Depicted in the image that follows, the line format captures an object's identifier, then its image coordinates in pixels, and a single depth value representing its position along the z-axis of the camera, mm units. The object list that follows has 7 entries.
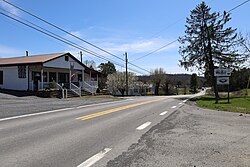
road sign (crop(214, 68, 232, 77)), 17688
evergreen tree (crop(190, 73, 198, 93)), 76077
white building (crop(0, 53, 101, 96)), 21419
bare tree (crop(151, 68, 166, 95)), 52616
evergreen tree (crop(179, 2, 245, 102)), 27920
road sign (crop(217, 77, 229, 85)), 17668
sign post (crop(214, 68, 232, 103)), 17689
